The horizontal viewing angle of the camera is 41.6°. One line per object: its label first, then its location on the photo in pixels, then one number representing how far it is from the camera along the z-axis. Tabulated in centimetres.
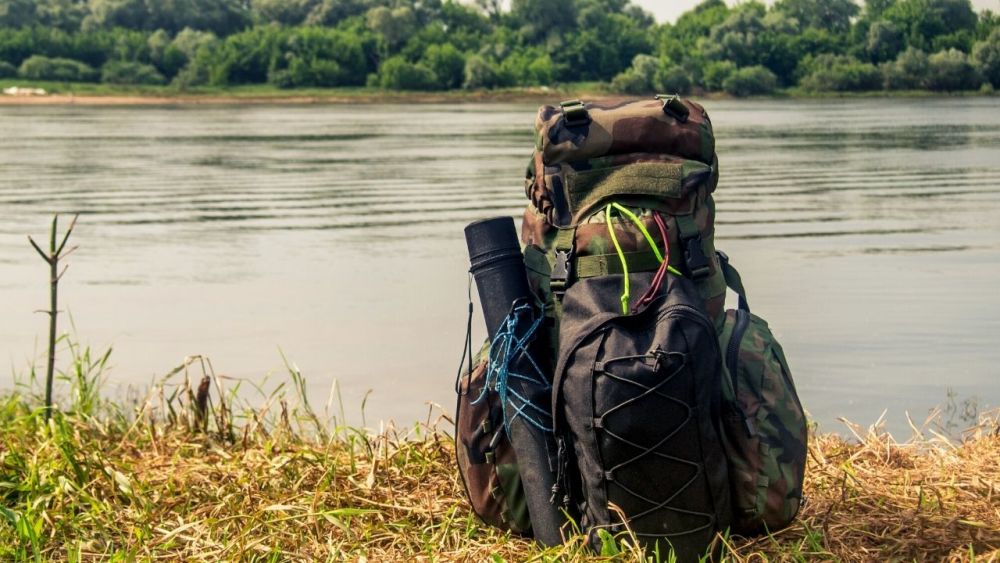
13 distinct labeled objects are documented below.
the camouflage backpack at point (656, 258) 378
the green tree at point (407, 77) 10731
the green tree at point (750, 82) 10044
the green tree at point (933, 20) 10725
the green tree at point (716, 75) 10319
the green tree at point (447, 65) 11056
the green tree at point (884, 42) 10975
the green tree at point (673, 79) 10397
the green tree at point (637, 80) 10488
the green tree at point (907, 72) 9356
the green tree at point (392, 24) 12631
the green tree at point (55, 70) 9775
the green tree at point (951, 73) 9094
